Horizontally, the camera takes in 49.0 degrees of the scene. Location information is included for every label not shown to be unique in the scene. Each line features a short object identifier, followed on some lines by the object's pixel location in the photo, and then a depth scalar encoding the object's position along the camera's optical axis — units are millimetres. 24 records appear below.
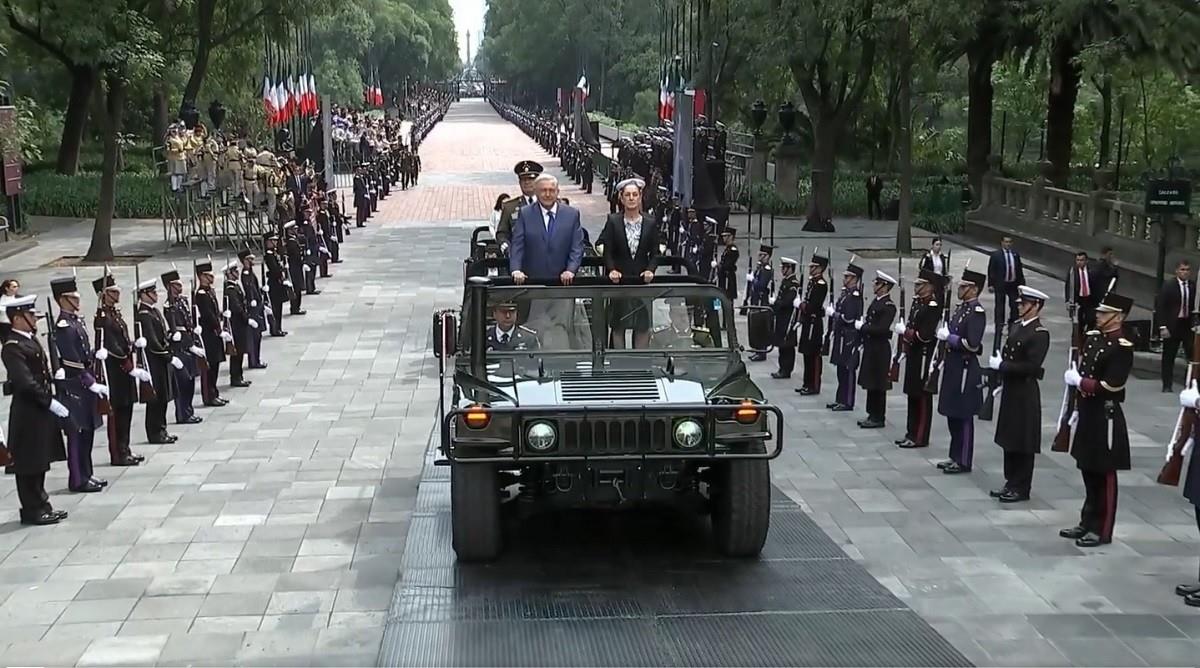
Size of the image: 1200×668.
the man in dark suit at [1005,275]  18641
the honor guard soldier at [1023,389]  10414
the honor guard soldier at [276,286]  19484
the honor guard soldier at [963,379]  11516
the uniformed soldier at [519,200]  12055
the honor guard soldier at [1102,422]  9312
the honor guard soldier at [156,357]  12773
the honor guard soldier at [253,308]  16812
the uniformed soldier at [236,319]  15906
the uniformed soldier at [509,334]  8969
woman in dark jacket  10000
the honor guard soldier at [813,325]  15188
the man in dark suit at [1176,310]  15008
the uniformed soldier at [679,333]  8984
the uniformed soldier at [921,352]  12508
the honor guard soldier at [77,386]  10812
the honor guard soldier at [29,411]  9930
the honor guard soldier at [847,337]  14219
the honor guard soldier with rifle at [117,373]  11945
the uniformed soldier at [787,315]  16106
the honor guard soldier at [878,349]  13320
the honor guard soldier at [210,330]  14688
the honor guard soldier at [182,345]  13523
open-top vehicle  7867
